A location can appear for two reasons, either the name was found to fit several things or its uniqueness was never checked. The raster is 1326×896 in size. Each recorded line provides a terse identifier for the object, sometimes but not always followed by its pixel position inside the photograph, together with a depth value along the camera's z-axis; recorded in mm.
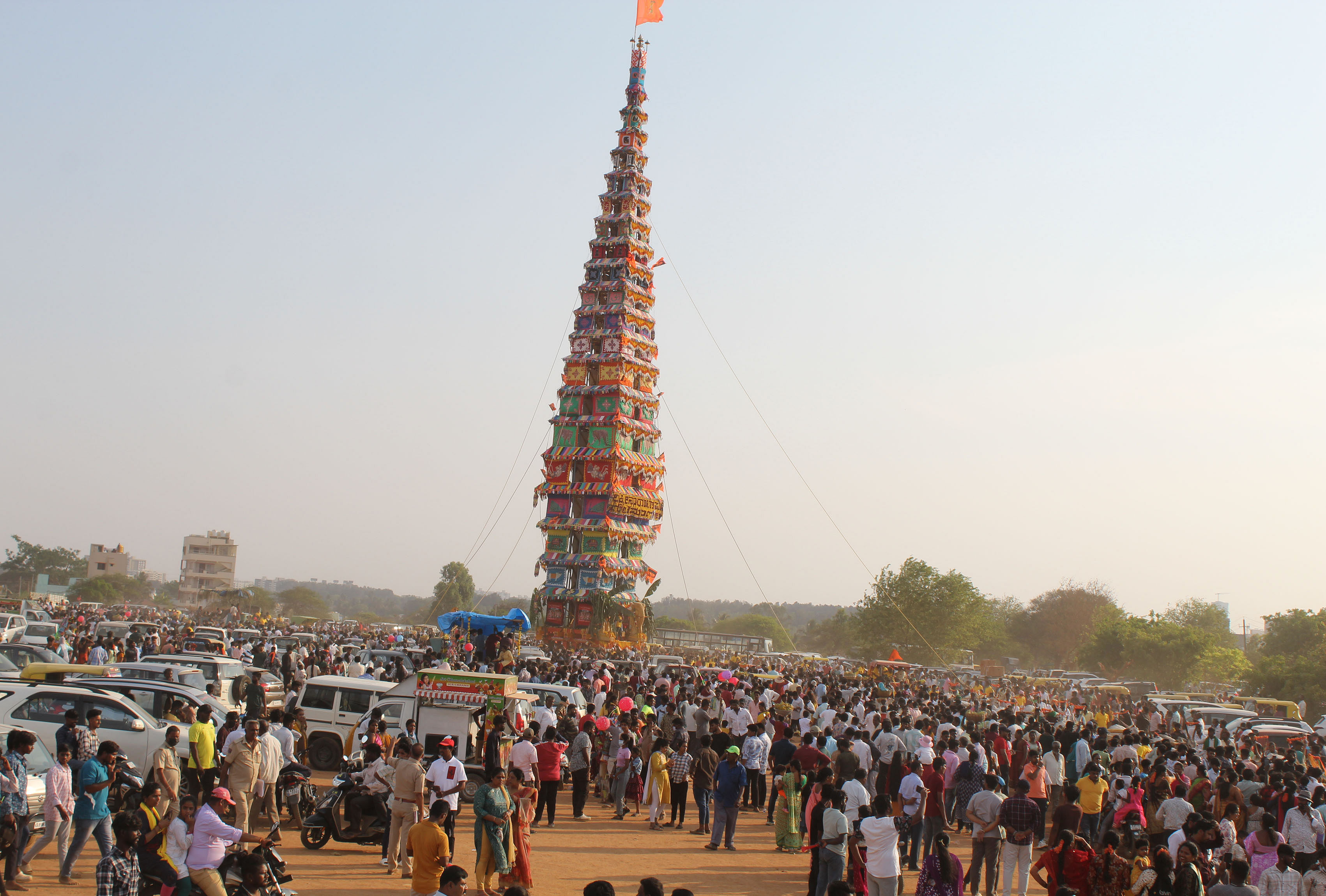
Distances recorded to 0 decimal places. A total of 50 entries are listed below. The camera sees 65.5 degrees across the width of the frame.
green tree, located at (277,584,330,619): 138500
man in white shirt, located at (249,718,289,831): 12320
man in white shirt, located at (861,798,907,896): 10078
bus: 60562
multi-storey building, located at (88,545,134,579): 136000
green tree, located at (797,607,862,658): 116919
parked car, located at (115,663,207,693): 19969
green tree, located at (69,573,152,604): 104438
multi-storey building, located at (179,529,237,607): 138125
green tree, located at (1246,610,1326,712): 44531
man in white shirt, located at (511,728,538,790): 13781
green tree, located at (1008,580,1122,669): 90062
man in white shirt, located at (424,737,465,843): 11648
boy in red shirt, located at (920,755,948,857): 13062
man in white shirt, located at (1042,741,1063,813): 16641
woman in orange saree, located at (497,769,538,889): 11016
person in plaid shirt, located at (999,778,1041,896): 11602
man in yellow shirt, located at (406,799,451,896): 9328
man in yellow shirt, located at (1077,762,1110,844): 13289
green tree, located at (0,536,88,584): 128250
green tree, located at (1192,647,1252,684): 61781
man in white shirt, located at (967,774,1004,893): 12000
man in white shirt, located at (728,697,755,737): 19547
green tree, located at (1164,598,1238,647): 94438
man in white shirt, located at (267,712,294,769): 13711
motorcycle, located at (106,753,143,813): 10930
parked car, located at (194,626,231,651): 36719
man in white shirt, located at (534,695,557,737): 17777
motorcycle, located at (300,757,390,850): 12688
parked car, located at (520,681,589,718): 21609
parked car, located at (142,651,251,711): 20188
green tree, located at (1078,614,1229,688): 62469
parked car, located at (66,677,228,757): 15727
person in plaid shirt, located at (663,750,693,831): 16000
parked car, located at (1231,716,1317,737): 27016
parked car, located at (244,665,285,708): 21703
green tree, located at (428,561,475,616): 121625
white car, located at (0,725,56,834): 10781
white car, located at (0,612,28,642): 33000
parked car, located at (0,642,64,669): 24484
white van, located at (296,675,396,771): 18938
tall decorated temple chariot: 56500
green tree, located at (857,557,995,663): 69562
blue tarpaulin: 39781
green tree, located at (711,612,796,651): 146500
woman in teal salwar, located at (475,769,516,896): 10617
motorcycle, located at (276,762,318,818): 13414
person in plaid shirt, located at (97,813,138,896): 8117
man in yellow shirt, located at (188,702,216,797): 13211
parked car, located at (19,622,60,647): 33438
